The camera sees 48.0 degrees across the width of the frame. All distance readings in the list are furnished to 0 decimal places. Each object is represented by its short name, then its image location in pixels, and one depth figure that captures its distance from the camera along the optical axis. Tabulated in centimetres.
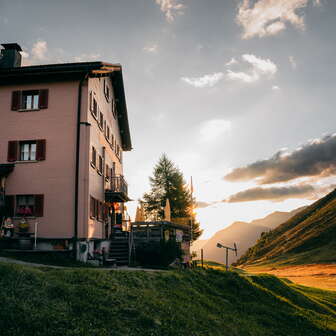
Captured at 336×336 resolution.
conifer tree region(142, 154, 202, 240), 4547
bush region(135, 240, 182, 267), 1870
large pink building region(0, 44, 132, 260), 1870
